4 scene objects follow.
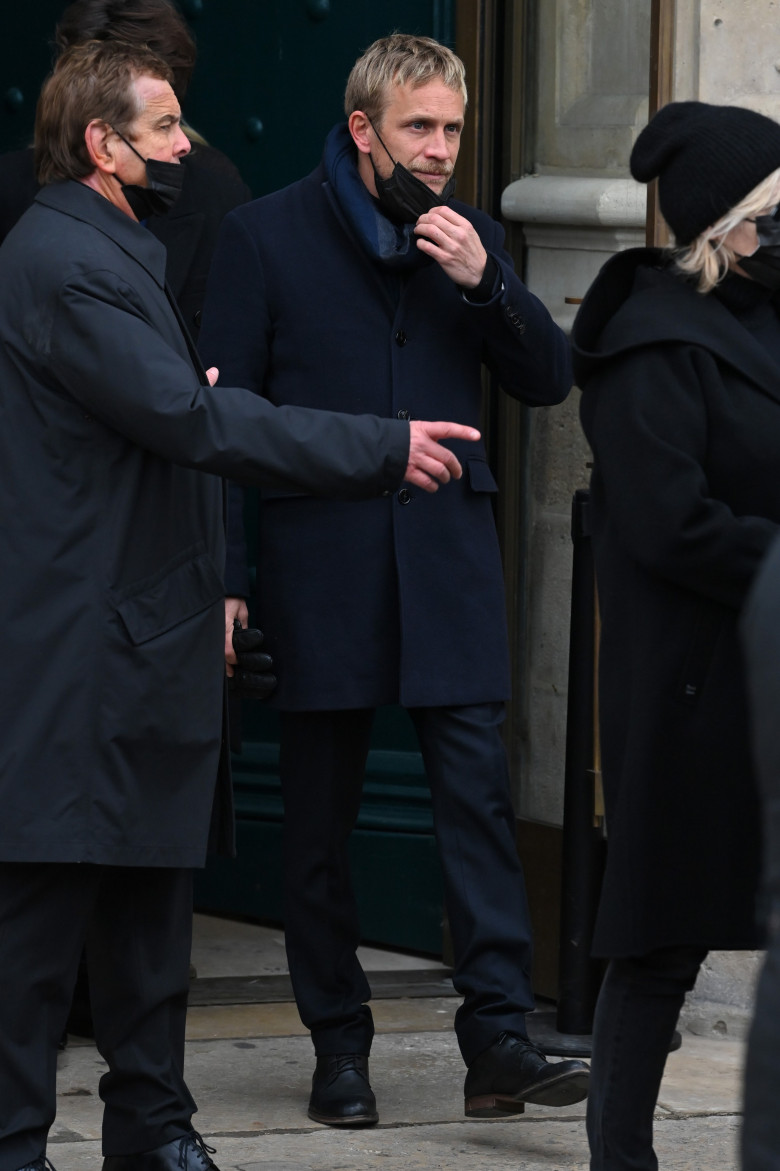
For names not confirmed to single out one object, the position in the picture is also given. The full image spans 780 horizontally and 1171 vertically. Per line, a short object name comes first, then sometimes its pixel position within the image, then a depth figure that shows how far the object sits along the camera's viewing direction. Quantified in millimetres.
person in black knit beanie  6285
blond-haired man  8258
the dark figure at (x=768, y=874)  3459
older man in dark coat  6641
